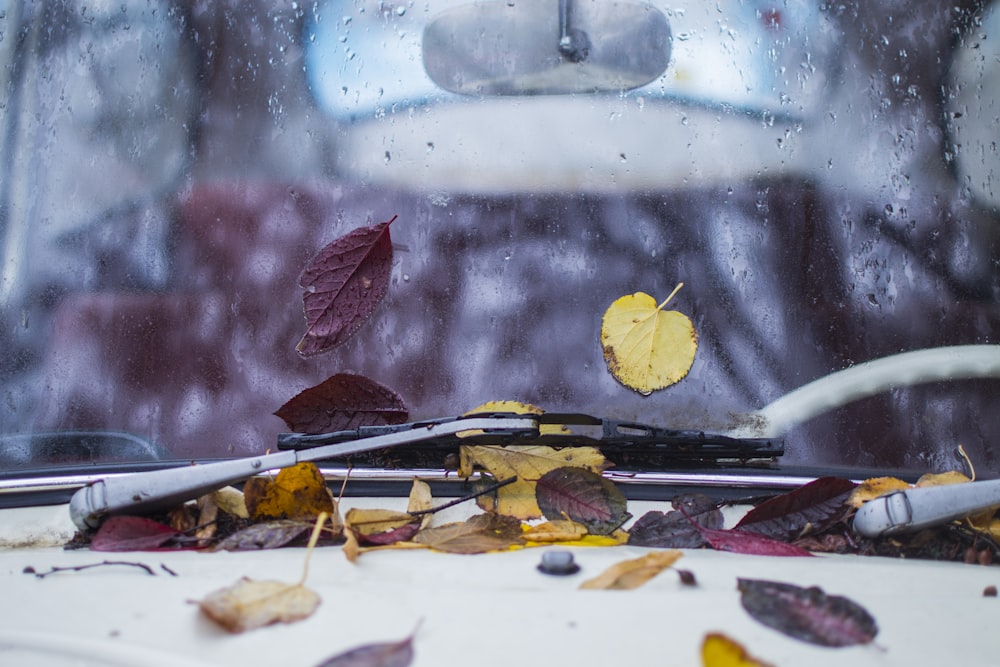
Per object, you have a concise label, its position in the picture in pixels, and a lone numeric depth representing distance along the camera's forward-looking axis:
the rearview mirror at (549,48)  1.49
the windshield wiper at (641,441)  1.25
